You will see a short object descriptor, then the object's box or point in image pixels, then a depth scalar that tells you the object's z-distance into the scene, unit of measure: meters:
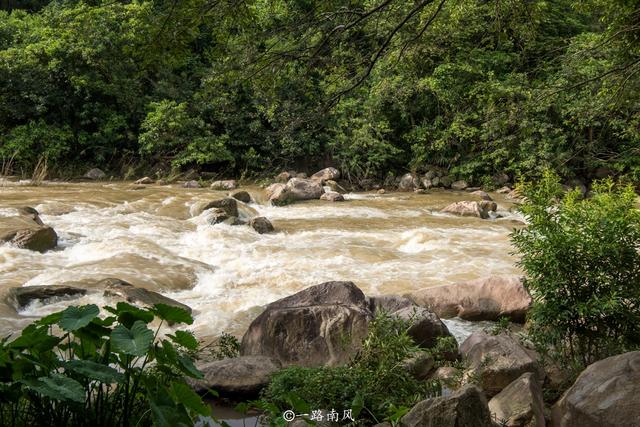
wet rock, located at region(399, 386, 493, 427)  2.91
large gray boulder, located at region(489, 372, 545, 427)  3.56
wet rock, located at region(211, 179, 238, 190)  17.03
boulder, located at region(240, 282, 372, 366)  4.68
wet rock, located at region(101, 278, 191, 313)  6.28
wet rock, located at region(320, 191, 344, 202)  15.42
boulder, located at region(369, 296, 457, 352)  5.00
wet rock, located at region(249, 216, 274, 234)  11.06
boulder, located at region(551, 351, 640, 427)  3.12
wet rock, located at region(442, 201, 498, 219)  12.99
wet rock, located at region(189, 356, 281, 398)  4.19
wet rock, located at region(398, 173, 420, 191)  18.39
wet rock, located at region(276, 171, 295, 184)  18.47
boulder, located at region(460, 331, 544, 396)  4.25
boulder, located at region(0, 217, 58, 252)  8.46
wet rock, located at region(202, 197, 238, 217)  11.99
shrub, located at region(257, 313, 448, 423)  3.70
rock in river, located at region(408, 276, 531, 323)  6.15
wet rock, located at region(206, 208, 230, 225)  11.34
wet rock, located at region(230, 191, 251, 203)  14.69
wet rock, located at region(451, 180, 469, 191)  18.31
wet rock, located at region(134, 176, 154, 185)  17.66
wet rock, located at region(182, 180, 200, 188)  17.22
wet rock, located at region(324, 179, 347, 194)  17.17
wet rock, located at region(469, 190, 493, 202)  15.70
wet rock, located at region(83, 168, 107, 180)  18.89
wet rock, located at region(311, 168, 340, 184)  18.64
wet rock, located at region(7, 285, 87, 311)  6.20
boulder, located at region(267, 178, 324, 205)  14.78
